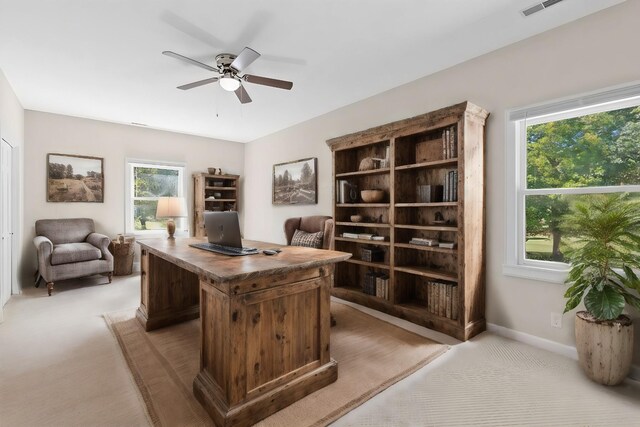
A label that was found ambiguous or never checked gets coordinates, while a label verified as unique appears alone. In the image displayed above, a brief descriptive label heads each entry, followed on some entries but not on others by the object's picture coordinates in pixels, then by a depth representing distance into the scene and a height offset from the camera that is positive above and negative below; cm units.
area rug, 169 -111
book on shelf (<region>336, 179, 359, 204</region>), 383 +27
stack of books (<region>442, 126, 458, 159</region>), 278 +65
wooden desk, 157 -68
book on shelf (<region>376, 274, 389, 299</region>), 331 -82
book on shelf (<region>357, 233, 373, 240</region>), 351 -27
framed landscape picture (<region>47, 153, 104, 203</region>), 459 +54
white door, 334 -9
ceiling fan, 255 +119
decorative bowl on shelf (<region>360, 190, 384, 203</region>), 348 +21
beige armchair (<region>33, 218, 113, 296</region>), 388 -51
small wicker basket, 479 -66
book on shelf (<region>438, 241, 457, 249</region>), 278 -30
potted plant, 190 -48
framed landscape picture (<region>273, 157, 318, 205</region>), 473 +51
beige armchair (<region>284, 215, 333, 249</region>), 390 -19
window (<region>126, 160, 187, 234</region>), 533 +41
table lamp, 345 +5
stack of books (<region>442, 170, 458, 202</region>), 275 +24
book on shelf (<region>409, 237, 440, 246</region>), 295 -29
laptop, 221 -17
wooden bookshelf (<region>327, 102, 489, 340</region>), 264 -1
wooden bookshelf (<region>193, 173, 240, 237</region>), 571 +36
